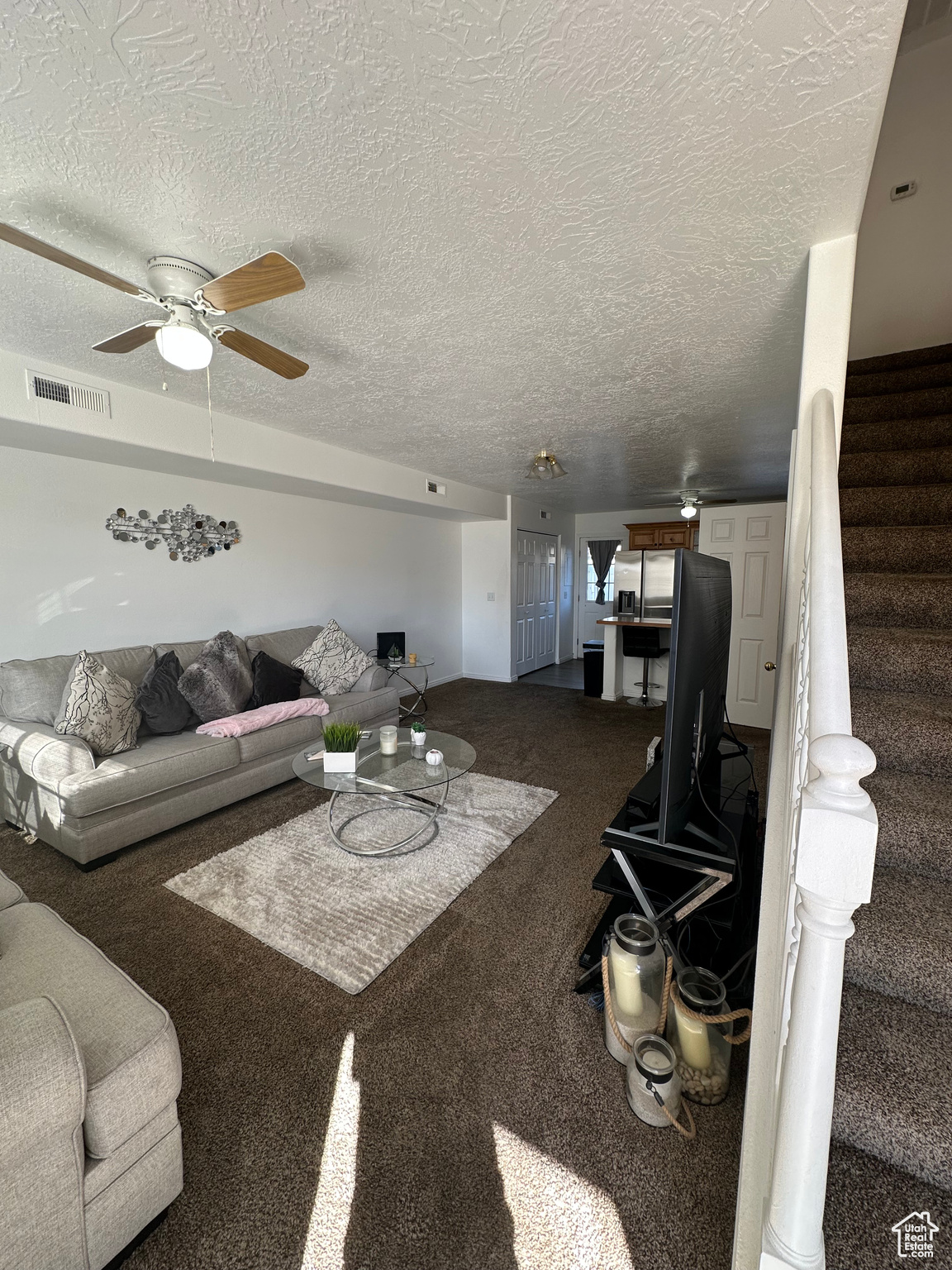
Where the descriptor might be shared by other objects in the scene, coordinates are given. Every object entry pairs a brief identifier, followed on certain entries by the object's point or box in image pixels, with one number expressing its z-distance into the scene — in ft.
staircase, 3.18
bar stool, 17.49
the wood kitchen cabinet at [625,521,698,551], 23.29
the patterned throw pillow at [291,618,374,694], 13.29
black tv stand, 4.74
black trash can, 19.06
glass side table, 15.70
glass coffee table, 8.02
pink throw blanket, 9.86
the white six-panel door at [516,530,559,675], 22.47
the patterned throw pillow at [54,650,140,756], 8.46
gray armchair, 2.57
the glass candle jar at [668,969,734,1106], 4.34
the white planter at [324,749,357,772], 8.27
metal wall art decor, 10.96
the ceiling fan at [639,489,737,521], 20.70
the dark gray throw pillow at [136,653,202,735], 9.73
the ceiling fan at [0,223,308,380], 4.34
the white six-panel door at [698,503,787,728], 13.96
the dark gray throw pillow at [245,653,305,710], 11.55
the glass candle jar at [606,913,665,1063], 4.67
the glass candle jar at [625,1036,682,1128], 4.09
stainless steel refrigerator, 21.29
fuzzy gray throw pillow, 10.41
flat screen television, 4.11
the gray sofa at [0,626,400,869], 7.75
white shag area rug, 6.19
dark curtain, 26.84
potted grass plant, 8.23
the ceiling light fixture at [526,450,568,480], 12.19
